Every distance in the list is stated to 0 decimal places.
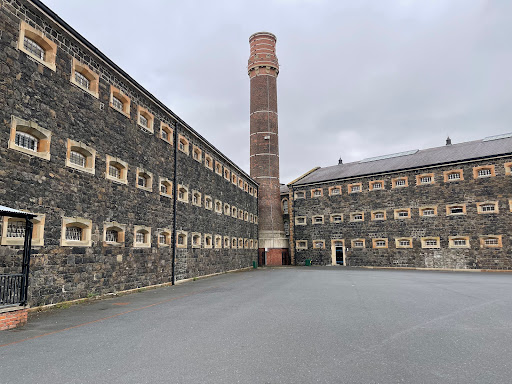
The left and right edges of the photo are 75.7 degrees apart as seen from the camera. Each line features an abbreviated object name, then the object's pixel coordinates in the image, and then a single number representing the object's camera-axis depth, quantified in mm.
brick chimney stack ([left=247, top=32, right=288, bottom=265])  38719
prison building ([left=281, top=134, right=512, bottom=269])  28484
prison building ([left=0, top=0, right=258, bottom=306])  9953
